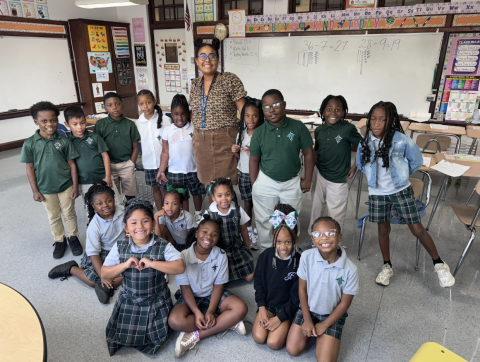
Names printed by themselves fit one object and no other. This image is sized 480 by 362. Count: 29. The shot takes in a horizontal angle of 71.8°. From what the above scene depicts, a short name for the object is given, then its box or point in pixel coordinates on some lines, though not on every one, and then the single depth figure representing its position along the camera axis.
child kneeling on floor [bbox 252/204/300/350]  1.75
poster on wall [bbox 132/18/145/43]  6.42
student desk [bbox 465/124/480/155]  3.76
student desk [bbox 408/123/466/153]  3.90
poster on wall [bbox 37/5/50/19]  5.30
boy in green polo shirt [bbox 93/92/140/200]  2.78
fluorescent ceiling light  3.69
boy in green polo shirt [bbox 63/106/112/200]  2.54
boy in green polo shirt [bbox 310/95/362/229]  2.34
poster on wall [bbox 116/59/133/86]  6.52
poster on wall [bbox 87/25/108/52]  5.87
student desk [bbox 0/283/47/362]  1.02
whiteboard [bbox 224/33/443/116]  4.58
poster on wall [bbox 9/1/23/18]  4.95
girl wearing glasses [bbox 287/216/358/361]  1.59
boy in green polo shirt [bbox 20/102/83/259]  2.38
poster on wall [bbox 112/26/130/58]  6.32
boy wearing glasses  2.08
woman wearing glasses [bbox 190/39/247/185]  2.23
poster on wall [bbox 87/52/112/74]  5.96
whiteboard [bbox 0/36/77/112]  5.11
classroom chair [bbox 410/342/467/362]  1.02
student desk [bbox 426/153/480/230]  2.52
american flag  5.73
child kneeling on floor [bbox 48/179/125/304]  2.13
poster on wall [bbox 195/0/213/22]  5.59
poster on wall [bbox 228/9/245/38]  5.34
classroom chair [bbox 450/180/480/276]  2.19
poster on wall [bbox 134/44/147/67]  6.61
